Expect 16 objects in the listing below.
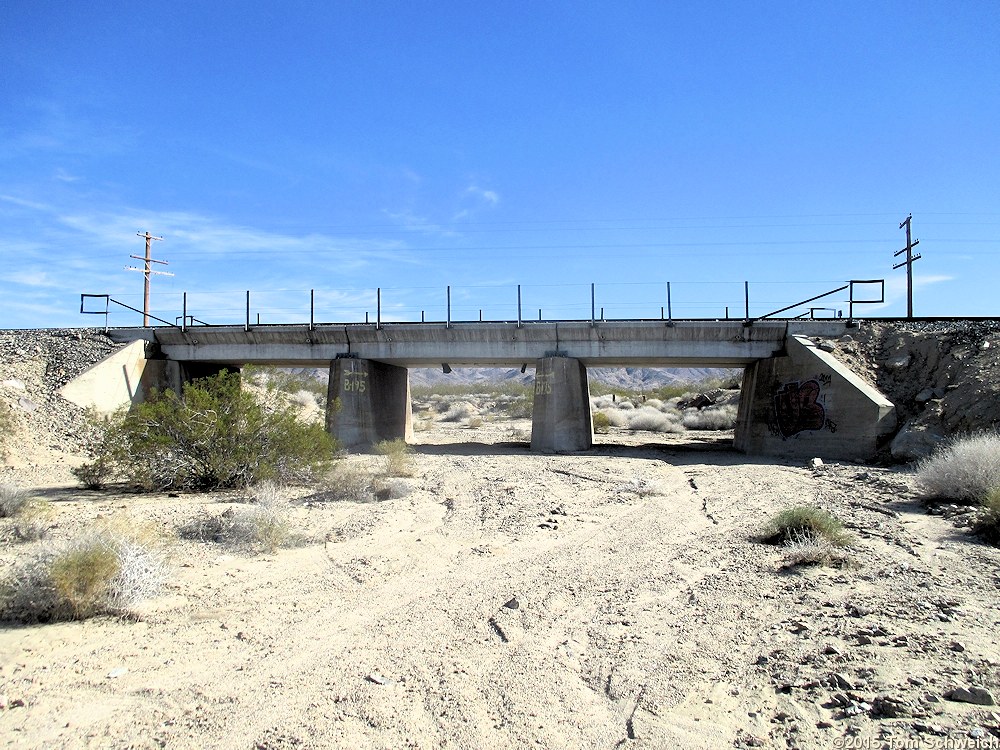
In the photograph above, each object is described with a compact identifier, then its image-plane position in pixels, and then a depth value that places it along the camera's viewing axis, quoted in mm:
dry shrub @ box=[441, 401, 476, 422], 51062
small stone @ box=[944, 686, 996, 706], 4496
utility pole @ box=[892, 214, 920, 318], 29444
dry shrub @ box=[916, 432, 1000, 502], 11906
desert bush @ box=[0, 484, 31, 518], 10703
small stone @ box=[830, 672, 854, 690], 4902
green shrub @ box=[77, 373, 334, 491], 14086
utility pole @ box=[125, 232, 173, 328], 36875
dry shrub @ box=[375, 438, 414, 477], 17641
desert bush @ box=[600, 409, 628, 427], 42375
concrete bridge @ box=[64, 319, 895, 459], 24594
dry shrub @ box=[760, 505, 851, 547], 9398
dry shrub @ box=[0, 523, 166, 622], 6102
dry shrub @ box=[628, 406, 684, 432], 39844
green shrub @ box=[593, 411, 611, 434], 40438
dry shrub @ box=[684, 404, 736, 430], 39188
